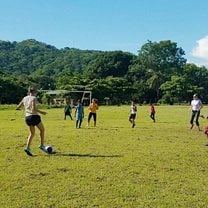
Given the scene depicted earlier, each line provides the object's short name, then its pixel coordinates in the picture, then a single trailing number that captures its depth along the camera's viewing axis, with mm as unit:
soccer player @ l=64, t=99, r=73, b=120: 26640
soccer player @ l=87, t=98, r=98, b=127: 20738
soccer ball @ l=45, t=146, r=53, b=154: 10351
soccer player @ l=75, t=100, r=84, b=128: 19493
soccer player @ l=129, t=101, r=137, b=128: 20532
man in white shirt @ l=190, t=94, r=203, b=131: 18901
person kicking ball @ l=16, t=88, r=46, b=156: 10256
